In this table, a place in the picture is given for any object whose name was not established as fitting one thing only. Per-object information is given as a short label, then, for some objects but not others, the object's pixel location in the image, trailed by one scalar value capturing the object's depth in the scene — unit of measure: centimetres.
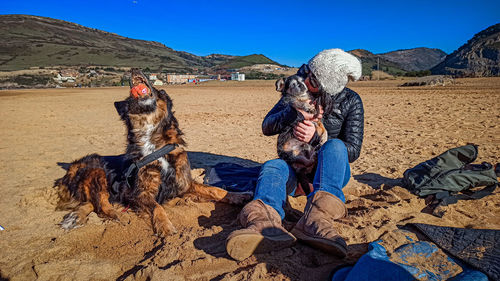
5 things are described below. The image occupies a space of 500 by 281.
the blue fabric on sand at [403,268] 151
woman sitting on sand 189
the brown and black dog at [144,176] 302
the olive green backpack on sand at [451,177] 290
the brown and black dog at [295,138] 259
